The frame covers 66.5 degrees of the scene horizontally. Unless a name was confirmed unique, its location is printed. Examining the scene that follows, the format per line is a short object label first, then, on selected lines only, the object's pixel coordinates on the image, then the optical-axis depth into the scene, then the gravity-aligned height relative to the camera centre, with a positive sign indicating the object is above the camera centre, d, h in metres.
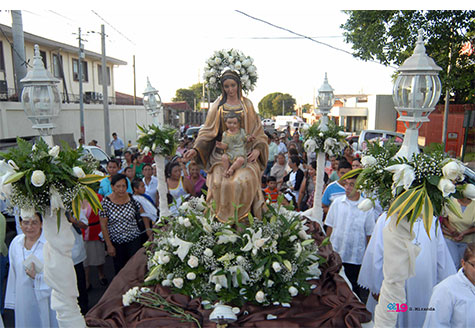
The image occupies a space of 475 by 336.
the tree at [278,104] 67.64 +1.81
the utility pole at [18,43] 10.01 +1.89
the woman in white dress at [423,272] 3.85 -1.68
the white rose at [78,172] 2.94 -0.49
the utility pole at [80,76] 15.63 +1.47
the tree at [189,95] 62.62 +3.06
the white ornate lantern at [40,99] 3.40 +0.11
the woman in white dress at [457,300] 2.93 -1.49
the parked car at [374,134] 14.56 -0.81
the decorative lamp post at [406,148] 2.85 -0.27
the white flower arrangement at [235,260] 4.05 -1.71
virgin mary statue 4.92 -0.61
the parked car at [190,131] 22.11 -1.12
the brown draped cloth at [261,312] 3.62 -2.07
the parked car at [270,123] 39.09 -1.07
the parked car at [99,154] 11.80 -1.40
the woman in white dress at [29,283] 3.79 -1.80
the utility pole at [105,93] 16.34 +0.85
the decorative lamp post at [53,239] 3.04 -1.07
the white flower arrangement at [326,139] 6.05 -0.42
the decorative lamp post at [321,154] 6.33 -0.68
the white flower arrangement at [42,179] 2.80 -0.53
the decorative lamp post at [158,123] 6.21 -0.19
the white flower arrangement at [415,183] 2.62 -0.52
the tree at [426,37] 10.33 +2.34
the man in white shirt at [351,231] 4.84 -1.56
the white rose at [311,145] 6.17 -0.52
